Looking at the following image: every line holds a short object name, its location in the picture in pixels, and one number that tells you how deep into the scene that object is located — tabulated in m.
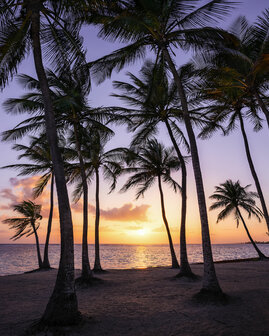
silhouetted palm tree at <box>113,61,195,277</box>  12.62
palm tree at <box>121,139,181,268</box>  17.66
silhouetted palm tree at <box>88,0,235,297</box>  7.42
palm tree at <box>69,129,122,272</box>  16.05
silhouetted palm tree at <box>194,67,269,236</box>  10.05
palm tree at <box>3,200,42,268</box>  23.66
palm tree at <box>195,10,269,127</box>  9.33
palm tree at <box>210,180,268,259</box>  24.51
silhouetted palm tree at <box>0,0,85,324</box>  5.35
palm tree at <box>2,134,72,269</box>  19.89
